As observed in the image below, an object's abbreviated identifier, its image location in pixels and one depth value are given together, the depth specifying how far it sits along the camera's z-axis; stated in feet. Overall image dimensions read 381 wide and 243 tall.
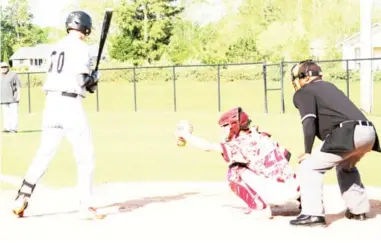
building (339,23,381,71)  224.74
